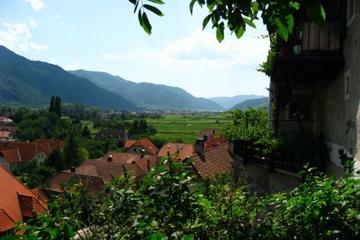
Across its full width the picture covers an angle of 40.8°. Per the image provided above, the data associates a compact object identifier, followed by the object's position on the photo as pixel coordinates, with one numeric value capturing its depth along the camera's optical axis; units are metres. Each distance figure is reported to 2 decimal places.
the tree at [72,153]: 82.88
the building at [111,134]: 123.49
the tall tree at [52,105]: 152.62
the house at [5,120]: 170.65
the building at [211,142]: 59.75
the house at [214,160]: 21.62
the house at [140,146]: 92.12
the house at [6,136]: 133.35
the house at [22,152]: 89.44
